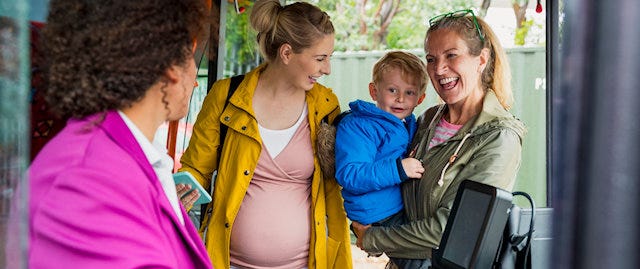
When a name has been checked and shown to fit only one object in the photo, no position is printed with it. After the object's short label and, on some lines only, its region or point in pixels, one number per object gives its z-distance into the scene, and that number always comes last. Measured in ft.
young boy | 7.67
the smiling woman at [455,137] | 7.08
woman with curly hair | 3.72
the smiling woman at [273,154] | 8.13
